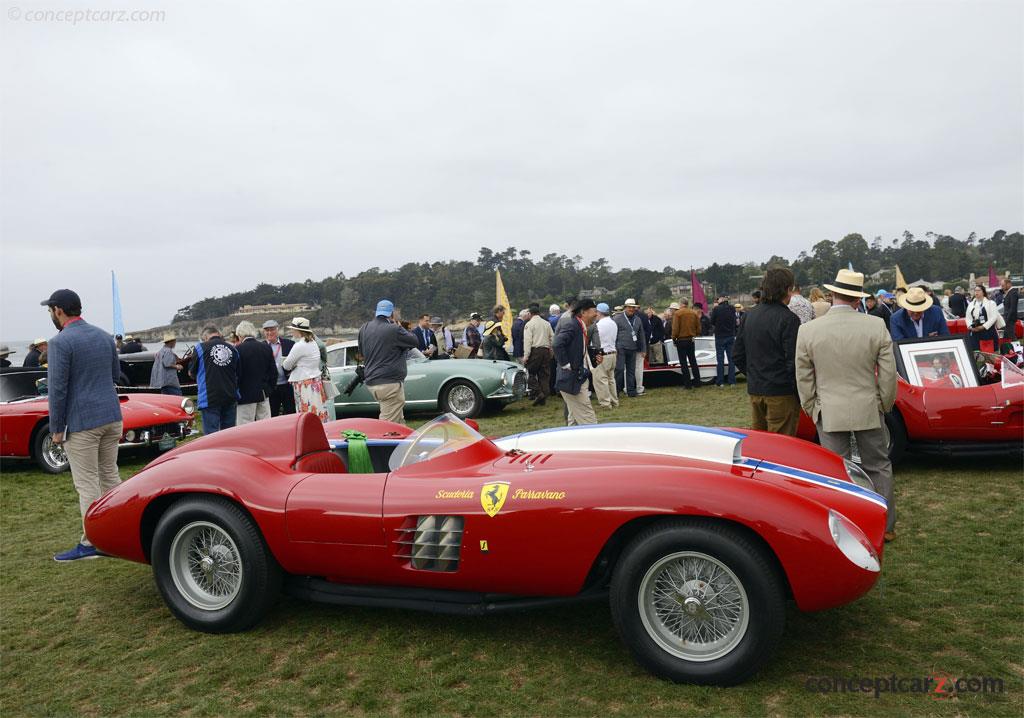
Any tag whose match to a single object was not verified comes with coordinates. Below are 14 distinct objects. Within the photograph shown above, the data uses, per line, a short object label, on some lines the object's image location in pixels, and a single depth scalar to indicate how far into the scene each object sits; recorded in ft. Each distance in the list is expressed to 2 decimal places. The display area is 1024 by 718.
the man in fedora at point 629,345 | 44.73
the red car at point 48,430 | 30.27
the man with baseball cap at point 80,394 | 18.12
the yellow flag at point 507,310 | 58.95
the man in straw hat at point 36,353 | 40.47
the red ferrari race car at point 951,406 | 21.80
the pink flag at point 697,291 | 67.07
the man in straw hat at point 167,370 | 37.65
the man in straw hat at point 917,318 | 29.60
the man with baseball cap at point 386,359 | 28.96
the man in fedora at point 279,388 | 36.42
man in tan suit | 16.31
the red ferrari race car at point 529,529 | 10.74
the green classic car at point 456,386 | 40.86
